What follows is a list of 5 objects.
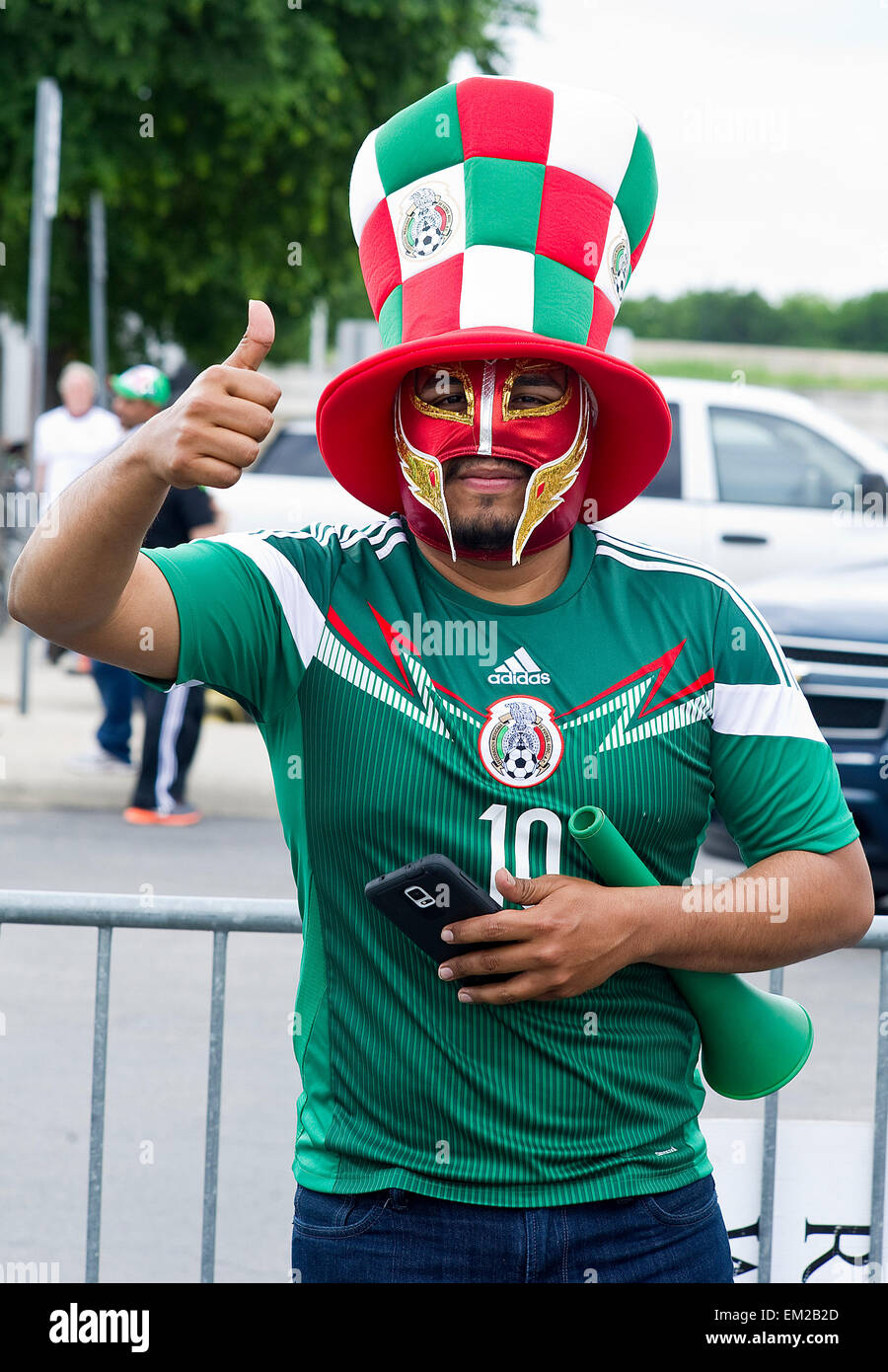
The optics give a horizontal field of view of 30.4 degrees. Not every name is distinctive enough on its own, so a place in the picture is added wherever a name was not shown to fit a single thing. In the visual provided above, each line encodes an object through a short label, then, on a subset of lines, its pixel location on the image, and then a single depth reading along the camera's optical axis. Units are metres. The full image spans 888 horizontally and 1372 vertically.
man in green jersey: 1.98
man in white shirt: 11.55
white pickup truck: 10.70
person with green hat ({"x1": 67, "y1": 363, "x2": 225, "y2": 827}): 7.88
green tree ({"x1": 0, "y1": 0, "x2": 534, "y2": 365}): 15.64
